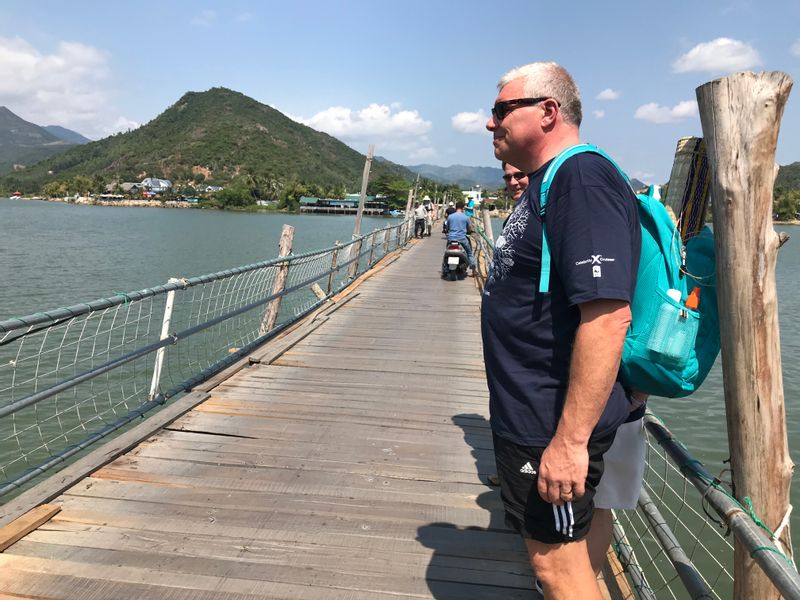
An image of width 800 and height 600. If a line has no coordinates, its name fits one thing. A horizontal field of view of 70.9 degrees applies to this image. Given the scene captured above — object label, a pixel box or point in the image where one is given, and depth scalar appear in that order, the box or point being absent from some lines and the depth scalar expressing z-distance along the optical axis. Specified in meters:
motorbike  12.27
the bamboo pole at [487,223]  14.52
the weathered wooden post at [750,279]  1.42
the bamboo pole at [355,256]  11.93
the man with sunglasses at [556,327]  1.38
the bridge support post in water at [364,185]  14.70
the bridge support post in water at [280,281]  7.06
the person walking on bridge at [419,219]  25.94
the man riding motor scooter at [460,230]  12.51
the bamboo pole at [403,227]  21.76
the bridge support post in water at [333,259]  9.70
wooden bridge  2.25
